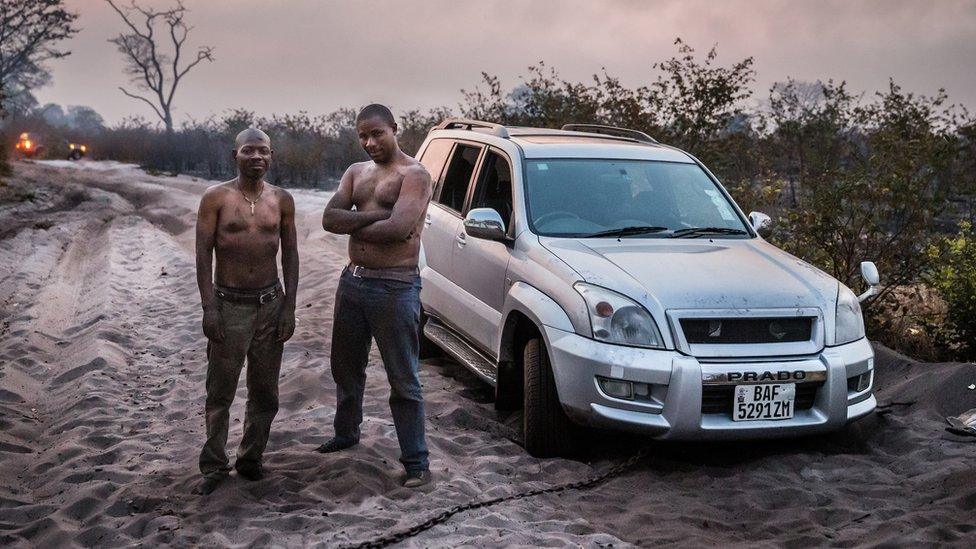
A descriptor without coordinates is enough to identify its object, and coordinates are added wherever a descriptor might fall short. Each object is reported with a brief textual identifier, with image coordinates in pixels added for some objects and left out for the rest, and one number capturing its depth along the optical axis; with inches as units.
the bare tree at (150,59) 2445.9
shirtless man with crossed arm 216.8
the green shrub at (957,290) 322.0
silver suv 217.3
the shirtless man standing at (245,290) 207.3
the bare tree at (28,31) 2086.6
